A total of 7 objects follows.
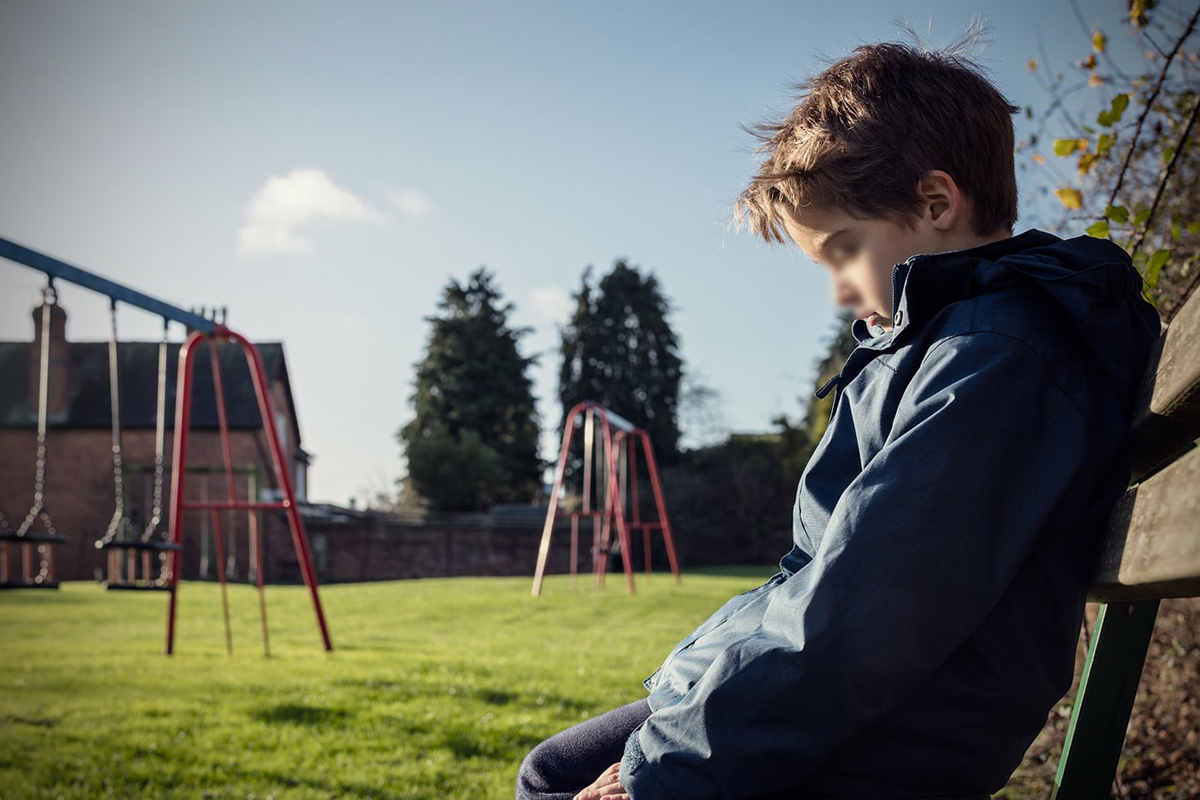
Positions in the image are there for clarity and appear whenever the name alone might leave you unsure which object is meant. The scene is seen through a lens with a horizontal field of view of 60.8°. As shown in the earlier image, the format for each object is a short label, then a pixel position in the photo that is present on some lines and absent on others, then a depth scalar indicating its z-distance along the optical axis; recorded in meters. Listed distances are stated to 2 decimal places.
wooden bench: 0.89
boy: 1.11
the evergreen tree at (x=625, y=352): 43.69
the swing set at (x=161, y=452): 6.15
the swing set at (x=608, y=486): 16.22
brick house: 33.38
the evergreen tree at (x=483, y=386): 42.84
